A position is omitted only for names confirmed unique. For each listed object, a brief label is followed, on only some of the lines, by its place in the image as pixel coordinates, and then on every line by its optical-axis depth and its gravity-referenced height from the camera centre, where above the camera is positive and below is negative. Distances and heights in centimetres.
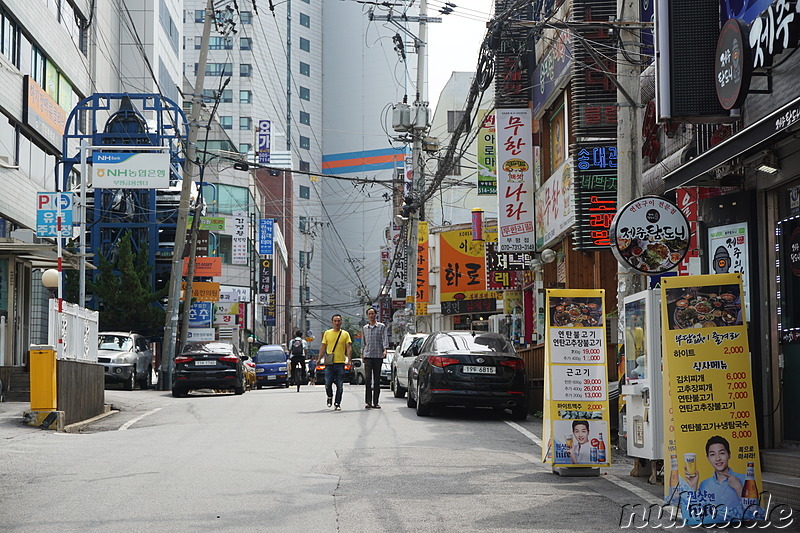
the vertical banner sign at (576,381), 1059 -53
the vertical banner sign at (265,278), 7125 +342
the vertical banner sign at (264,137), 7693 +1384
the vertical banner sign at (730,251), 1178 +86
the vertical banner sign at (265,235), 6862 +606
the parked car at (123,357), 2842 -71
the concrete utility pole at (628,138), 1301 +230
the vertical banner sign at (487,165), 3094 +470
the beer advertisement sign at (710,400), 784 -54
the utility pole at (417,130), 3772 +722
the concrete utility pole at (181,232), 3123 +286
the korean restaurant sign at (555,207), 2045 +249
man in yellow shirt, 1934 -39
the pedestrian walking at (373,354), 1948 -45
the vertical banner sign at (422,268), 4741 +268
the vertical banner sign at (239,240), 5809 +481
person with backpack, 3322 -67
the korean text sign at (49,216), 2430 +261
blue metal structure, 3528 +486
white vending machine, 986 -46
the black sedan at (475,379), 1731 -81
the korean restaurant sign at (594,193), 1894 +238
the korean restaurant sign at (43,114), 2930 +629
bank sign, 3006 +447
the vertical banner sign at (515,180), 2412 +336
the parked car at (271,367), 3841 -134
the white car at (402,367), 2430 -88
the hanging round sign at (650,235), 1140 +98
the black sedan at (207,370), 2669 -99
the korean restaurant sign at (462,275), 4791 +245
